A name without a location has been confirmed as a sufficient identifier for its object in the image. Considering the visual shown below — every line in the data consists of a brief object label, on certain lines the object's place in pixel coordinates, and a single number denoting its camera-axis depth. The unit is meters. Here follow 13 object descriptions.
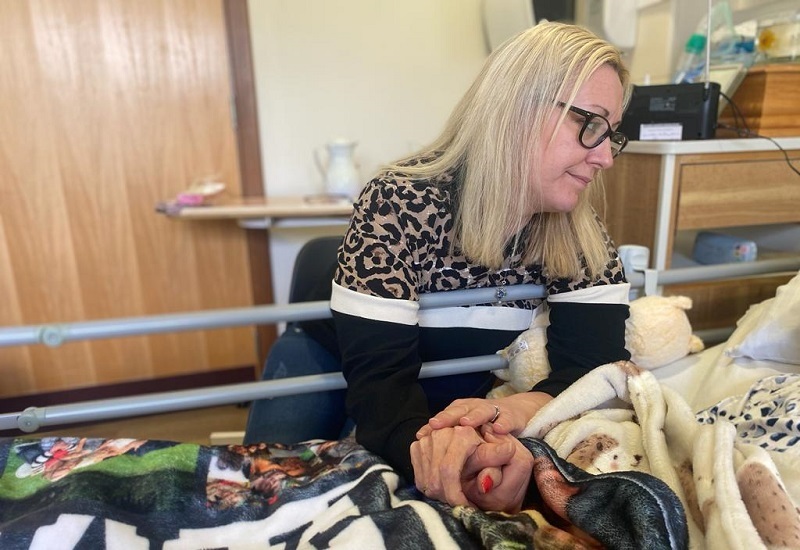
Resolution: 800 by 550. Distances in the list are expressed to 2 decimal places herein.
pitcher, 1.92
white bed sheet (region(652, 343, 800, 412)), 0.88
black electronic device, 1.19
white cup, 1.03
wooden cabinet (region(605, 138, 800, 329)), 1.17
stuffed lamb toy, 0.89
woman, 0.75
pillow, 0.88
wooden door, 1.83
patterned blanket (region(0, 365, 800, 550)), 0.50
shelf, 1.69
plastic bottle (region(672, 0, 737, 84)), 1.40
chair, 0.99
